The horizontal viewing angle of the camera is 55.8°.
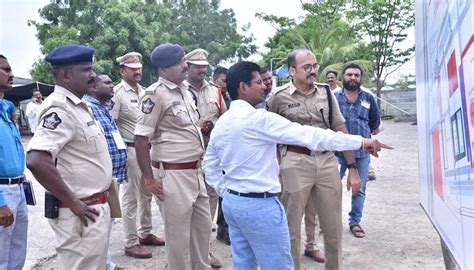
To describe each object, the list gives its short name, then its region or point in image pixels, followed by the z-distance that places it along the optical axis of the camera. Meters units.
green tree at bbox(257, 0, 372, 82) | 22.92
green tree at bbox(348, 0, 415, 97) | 25.91
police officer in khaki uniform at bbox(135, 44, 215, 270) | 3.38
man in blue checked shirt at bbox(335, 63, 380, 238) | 4.95
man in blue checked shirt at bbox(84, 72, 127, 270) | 3.61
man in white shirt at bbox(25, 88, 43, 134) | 10.70
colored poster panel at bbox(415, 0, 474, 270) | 1.64
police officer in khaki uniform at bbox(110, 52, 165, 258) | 4.57
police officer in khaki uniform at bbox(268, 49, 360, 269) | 3.49
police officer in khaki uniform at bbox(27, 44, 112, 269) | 2.37
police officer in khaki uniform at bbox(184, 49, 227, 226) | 4.26
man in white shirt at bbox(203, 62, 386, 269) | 2.43
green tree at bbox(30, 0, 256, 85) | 20.72
